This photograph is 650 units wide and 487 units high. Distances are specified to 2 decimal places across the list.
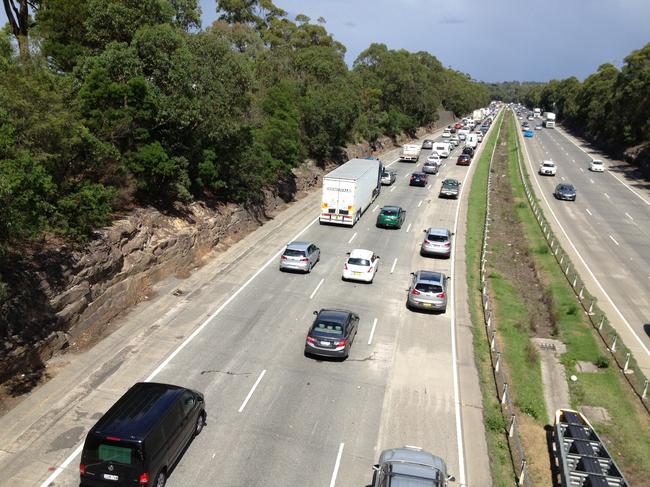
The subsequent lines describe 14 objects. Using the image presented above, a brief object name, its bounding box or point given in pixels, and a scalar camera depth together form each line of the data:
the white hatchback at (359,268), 27.55
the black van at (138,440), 11.88
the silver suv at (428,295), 24.05
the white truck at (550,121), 141.62
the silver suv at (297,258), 28.36
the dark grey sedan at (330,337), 19.23
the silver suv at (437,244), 31.92
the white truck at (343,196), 37.34
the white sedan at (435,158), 64.06
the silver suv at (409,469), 11.66
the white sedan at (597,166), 70.25
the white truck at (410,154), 70.81
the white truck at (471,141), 85.82
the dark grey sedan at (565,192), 51.59
